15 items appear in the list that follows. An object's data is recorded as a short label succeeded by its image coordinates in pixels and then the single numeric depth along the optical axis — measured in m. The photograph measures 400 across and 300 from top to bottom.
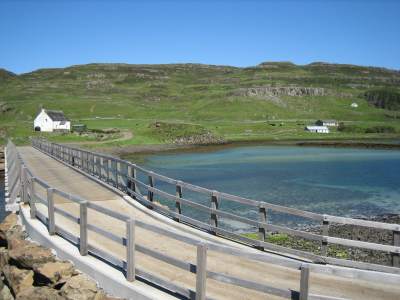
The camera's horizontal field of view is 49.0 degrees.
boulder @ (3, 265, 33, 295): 10.92
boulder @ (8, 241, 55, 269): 11.02
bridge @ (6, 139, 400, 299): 7.43
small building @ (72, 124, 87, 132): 97.86
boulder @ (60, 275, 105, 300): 9.04
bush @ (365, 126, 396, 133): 129.75
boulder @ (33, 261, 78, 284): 9.99
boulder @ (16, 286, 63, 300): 9.43
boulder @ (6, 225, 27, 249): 13.48
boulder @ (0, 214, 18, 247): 15.02
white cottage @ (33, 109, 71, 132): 99.62
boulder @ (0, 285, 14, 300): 12.06
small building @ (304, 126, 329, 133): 127.28
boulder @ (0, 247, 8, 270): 13.49
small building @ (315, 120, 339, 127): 141.55
